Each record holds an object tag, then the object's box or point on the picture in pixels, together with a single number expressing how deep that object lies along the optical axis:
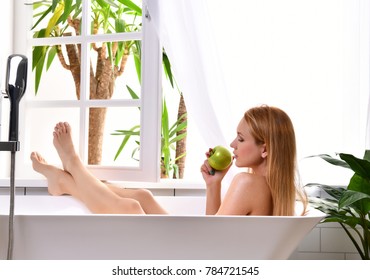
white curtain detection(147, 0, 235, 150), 2.59
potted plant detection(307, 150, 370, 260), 2.21
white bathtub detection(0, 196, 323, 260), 1.85
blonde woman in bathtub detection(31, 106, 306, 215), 2.10
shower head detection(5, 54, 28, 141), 1.95
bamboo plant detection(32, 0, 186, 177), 3.02
